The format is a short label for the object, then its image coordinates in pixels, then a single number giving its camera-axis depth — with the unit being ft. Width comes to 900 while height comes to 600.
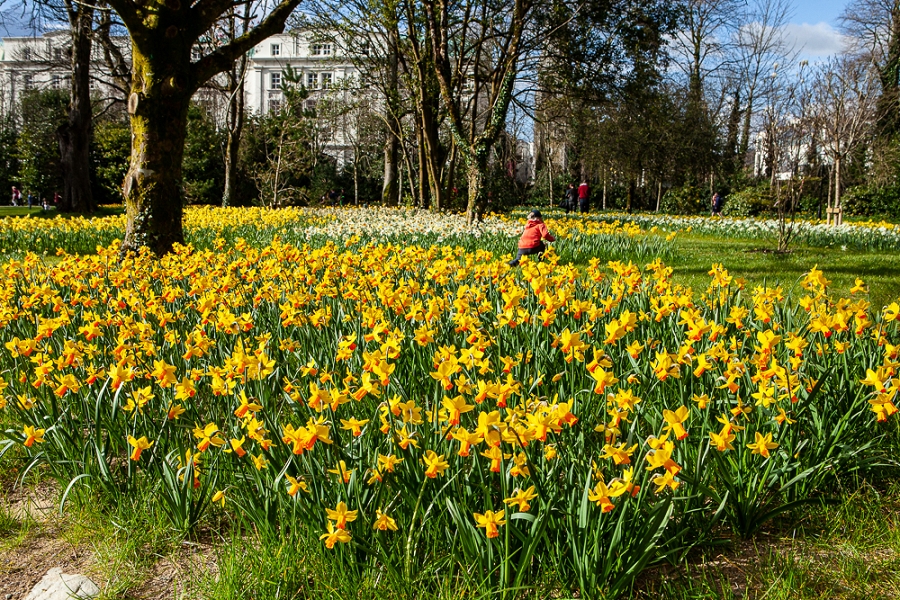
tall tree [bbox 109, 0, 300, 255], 23.21
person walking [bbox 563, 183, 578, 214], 87.86
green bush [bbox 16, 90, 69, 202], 90.48
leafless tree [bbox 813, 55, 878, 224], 46.26
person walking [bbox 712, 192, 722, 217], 81.10
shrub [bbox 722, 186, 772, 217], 76.43
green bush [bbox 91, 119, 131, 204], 87.40
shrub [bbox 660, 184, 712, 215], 90.43
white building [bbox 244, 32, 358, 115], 180.24
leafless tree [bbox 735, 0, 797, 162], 102.12
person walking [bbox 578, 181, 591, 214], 73.87
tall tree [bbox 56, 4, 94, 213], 54.08
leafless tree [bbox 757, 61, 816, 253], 28.68
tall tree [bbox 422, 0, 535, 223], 40.06
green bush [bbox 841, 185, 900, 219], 75.92
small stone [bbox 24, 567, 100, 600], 5.71
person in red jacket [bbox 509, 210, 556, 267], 23.49
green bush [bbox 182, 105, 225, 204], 87.40
